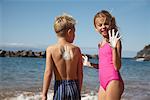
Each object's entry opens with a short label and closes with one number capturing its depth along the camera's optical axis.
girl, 2.79
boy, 2.73
